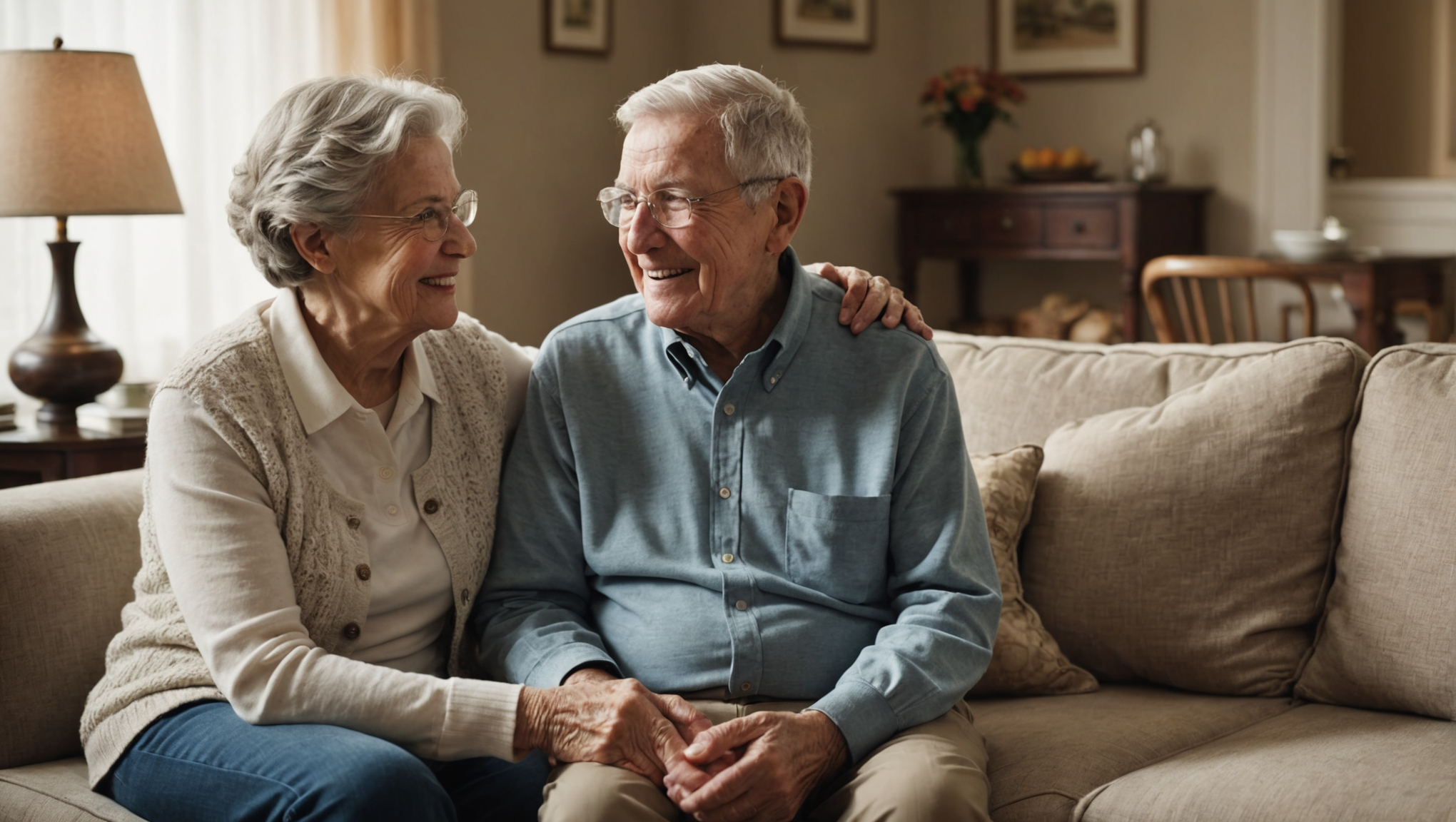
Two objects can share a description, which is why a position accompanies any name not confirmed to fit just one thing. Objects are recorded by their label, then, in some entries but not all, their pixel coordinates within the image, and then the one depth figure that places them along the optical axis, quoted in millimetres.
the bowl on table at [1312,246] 4305
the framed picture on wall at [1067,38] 5230
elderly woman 1459
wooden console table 4805
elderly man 1633
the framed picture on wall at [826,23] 5207
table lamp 2404
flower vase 5156
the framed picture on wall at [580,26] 4520
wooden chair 3348
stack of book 2535
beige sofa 1707
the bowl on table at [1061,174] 5000
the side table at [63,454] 2467
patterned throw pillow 1889
